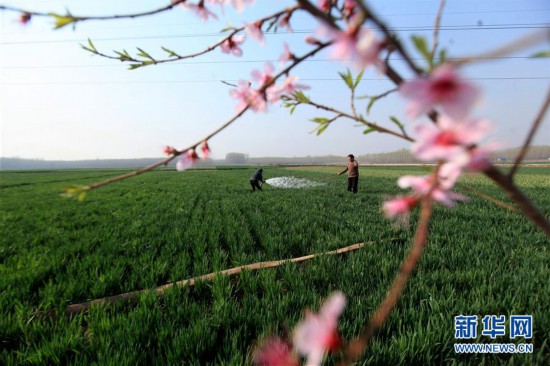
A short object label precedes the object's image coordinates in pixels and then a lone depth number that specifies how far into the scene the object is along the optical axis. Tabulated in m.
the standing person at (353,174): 11.68
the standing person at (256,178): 15.05
